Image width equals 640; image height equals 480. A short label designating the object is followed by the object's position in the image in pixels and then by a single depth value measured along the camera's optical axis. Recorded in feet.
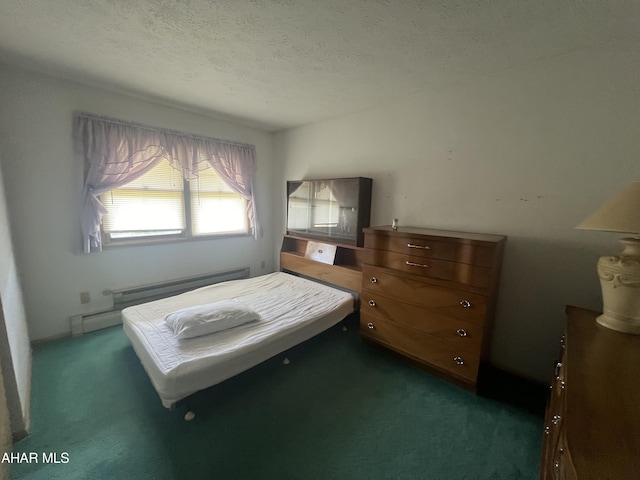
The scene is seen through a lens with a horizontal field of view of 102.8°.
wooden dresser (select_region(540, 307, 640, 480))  2.00
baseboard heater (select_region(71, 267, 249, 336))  8.23
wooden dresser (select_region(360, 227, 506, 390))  5.83
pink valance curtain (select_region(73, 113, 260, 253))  7.84
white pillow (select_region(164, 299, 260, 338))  5.97
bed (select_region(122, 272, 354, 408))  5.07
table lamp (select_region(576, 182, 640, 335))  3.76
